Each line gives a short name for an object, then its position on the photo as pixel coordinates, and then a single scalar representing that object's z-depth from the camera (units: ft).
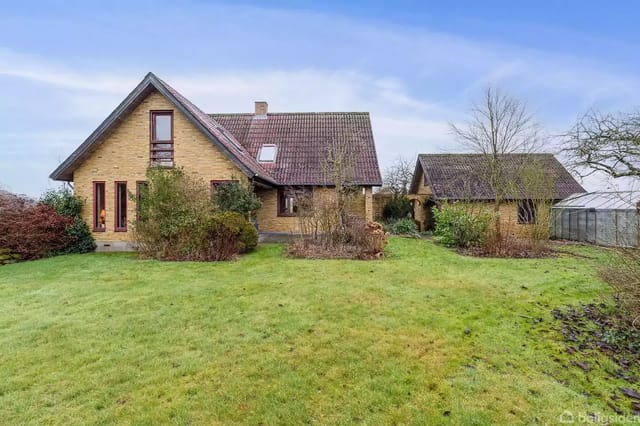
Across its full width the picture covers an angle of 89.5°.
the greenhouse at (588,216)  49.04
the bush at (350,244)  36.52
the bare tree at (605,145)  41.93
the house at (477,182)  61.77
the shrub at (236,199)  41.83
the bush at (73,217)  42.60
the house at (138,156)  43.96
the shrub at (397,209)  69.36
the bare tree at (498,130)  55.01
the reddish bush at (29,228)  38.09
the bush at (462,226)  42.96
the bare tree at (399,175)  99.66
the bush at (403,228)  61.00
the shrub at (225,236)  35.78
